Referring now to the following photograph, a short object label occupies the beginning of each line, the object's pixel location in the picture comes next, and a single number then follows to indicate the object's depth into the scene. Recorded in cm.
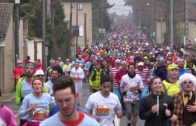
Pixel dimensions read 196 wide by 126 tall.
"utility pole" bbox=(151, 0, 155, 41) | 10081
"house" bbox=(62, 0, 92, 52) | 8206
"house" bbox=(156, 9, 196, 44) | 8881
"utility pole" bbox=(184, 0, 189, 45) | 4327
